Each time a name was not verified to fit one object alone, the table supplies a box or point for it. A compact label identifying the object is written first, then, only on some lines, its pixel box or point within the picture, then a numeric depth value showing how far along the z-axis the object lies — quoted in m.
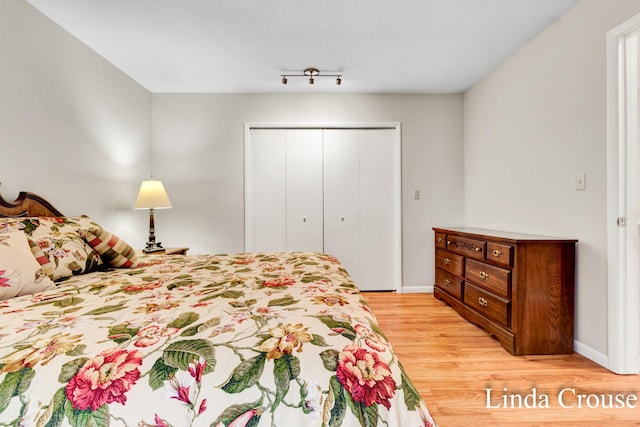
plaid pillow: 1.93
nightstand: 2.97
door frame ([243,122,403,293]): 3.81
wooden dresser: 2.24
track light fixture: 3.22
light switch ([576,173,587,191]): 2.18
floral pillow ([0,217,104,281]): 1.62
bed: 0.68
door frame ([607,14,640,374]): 1.94
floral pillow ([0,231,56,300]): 1.29
